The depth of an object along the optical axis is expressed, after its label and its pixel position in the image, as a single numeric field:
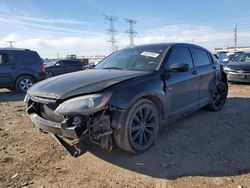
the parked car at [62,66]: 12.48
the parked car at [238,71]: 7.62
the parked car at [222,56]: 16.35
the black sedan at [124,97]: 2.31
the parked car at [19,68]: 7.17
